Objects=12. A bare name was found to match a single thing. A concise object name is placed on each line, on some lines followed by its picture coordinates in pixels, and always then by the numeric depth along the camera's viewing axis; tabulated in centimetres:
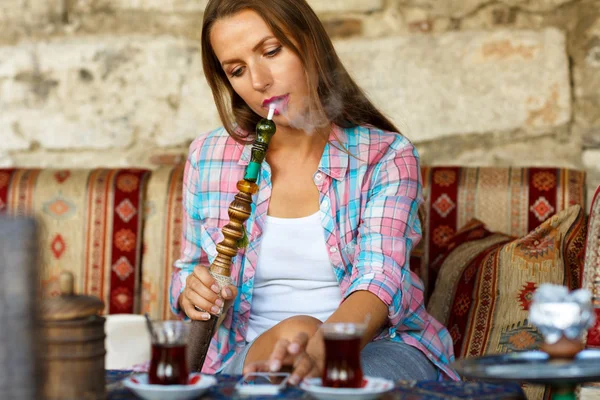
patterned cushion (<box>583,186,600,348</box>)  197
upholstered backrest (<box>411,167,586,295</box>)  254
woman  189
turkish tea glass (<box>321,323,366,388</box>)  118
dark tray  113
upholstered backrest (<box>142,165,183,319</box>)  269
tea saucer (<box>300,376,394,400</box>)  115
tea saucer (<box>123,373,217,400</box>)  118
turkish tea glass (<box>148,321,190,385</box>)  121
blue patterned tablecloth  123
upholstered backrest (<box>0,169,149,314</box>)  272
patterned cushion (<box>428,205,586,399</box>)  212
